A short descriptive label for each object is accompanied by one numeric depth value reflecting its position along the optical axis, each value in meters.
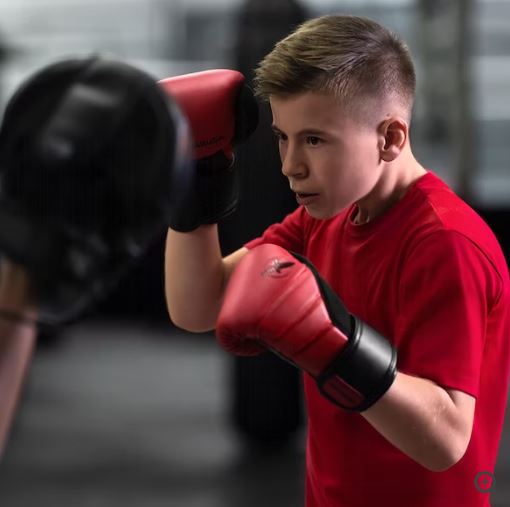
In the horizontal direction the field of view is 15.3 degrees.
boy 2.12
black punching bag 4.94
